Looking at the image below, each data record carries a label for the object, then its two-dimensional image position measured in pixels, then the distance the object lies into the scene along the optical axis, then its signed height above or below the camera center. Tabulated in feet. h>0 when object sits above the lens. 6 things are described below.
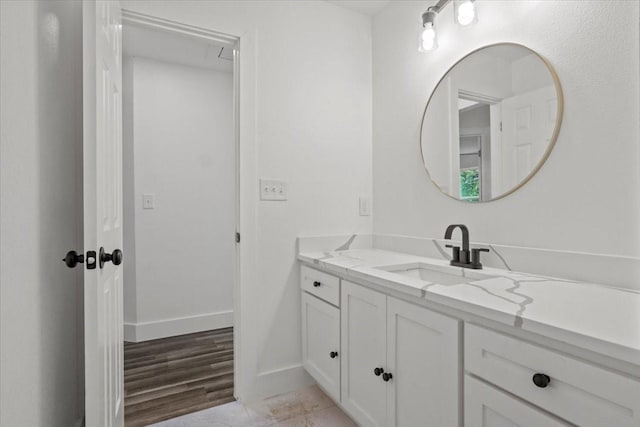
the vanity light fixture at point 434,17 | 4.69 +2.86
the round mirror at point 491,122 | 4.31 +1.30
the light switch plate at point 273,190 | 6.26 +0.41
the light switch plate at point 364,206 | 7.29 +0.11
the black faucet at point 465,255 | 4.69 -0.64
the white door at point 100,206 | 3.24 +0.07
